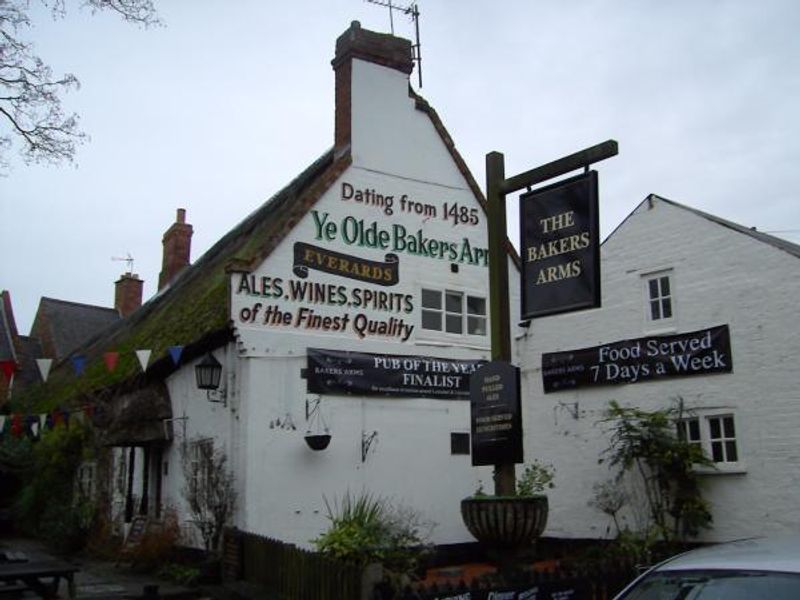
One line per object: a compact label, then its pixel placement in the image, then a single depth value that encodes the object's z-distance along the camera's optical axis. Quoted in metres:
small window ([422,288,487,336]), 16.58
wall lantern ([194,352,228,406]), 13.66
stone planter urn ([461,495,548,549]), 8.48
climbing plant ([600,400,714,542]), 12.49
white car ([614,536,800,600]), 4.07
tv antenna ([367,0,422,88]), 18.02
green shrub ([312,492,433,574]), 8.97
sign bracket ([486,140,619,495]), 8.97
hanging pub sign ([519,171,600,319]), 8.35
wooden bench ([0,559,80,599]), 9.21
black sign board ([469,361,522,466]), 8.82
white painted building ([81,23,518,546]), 13.86
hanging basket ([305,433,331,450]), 13.77
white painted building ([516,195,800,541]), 12.06
